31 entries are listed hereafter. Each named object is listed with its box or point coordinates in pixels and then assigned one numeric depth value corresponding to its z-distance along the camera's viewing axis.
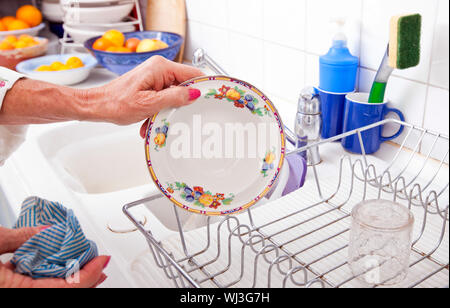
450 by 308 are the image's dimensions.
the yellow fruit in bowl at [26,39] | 1.51
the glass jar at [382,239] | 0.56
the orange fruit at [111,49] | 1.34
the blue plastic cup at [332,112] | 0.93
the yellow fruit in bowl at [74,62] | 1.38
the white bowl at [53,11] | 1.71
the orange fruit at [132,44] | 1.37
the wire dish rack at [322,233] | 0.61
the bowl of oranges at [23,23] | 1.61
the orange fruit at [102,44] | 1.35
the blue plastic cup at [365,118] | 0.86
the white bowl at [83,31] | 1.50
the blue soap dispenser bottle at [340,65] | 0.89
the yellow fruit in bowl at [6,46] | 1.46
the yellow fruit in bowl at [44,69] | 1.35
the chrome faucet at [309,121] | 0.88
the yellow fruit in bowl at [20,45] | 1.48
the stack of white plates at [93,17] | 1.48
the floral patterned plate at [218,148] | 0.67
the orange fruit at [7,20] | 1.64
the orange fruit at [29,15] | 1.69
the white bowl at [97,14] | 1.48
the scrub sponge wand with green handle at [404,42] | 0.72
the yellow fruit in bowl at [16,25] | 1.62
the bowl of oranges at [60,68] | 1.33
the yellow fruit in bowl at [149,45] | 1.33
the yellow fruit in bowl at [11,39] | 1.49
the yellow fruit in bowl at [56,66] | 1.36
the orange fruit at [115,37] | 1.37
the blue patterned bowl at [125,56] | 1.31
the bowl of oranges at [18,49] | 1.45
